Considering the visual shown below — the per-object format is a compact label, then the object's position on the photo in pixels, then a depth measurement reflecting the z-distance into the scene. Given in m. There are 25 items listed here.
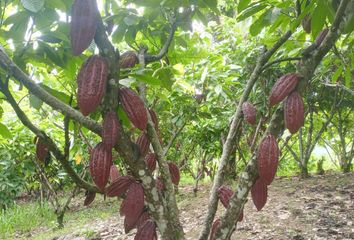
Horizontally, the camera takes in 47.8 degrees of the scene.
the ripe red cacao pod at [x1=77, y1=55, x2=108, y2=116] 0.90
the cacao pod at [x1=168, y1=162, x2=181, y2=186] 1.35
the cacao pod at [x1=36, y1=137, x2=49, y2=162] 1.16
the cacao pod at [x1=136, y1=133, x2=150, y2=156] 1.13
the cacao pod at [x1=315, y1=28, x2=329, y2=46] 1.17
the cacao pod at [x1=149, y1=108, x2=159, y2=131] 1.23
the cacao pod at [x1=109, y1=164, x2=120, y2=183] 1.34
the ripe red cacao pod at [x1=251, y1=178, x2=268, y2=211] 1.18
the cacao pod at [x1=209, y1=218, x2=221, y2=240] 1.26
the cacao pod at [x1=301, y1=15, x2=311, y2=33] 1.47
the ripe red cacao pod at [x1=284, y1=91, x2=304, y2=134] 1.04
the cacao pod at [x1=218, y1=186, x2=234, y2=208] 1.26
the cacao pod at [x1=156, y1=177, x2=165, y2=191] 1.19
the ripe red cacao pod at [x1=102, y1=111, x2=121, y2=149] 0.92
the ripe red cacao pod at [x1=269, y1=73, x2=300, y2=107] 1.07
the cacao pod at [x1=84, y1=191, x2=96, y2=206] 1.23
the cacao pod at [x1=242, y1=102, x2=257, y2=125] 1.30
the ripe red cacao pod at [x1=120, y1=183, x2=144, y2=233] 1.05
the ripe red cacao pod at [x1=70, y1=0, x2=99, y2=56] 0.91
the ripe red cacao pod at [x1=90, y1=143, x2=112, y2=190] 0.96
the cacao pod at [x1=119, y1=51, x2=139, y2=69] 1.28
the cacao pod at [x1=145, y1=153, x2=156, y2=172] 1.24
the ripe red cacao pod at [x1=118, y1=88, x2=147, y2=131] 0.97
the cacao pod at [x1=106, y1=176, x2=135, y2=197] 1.09
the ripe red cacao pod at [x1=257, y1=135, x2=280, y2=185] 1.04
